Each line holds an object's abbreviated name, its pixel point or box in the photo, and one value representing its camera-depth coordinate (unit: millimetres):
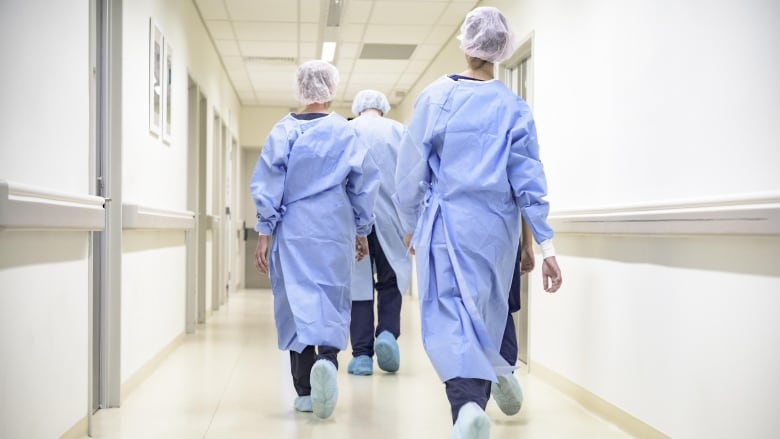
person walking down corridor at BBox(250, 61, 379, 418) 3281
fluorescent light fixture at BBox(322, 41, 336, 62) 7852
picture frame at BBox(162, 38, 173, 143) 5008
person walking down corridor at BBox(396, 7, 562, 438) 2578
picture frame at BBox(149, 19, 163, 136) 4484
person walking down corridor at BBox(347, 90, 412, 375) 4426
